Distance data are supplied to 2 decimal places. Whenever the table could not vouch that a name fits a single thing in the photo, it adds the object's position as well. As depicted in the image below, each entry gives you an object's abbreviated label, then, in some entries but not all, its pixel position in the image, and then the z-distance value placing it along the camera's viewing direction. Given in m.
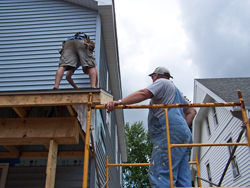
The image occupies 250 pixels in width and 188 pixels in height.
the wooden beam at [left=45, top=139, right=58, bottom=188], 3.27
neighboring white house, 10.07
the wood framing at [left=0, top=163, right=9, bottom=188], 4.45
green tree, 25.16
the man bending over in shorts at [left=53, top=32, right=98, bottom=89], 4.32
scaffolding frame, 2.07
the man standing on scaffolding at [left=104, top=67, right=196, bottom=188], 2.22
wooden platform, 3.30
